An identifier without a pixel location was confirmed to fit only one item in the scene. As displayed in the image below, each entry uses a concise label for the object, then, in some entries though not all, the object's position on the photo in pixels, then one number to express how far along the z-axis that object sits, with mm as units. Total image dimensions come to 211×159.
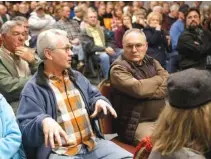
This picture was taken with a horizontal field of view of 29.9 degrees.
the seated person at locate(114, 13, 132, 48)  6113
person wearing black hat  1371
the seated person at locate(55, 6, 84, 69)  5895
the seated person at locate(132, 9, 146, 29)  5972
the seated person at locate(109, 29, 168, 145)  2512
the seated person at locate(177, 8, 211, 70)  4875
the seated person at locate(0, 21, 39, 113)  2662
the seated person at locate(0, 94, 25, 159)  1884
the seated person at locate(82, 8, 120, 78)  5830
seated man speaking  2039
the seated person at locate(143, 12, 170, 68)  5332
